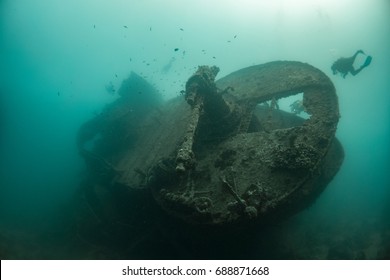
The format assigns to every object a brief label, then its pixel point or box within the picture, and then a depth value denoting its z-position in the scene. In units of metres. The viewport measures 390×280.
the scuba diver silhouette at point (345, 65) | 9.53
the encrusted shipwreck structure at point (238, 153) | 5.57
